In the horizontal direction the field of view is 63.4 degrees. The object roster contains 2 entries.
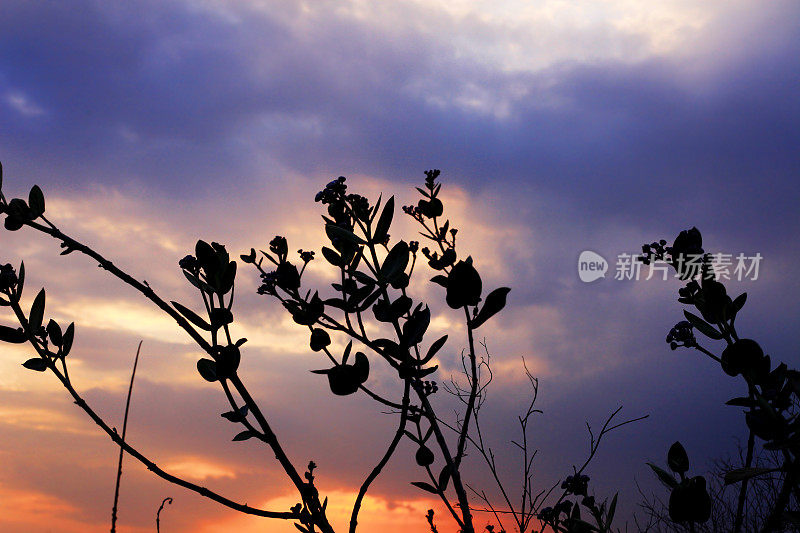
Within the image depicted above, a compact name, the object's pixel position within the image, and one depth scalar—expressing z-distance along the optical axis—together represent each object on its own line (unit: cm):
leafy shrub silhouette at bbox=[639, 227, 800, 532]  140
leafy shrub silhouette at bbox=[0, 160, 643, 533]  156
